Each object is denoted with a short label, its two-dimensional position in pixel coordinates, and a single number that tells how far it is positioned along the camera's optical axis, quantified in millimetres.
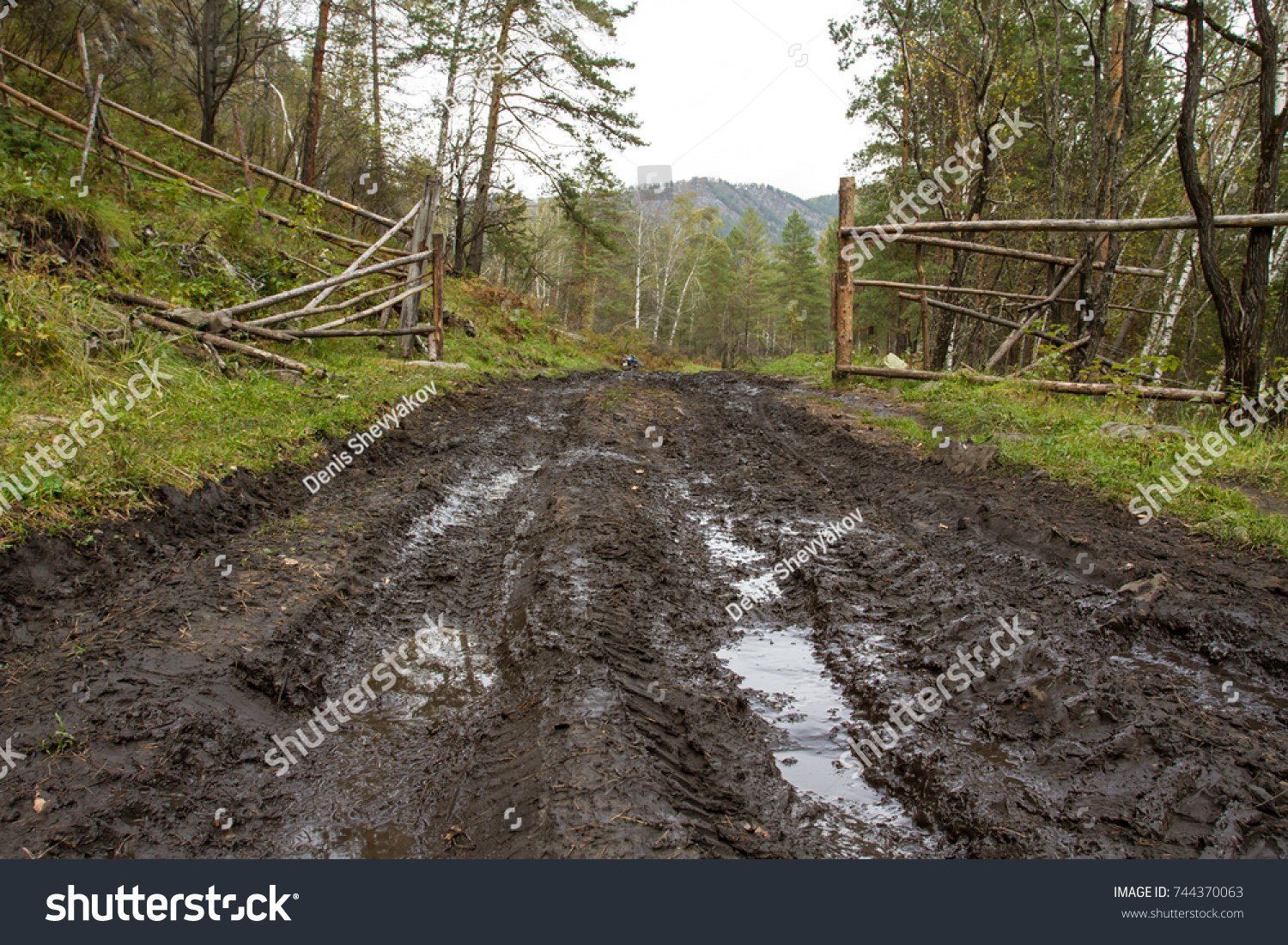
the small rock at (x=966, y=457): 6082
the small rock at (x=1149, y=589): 3451
